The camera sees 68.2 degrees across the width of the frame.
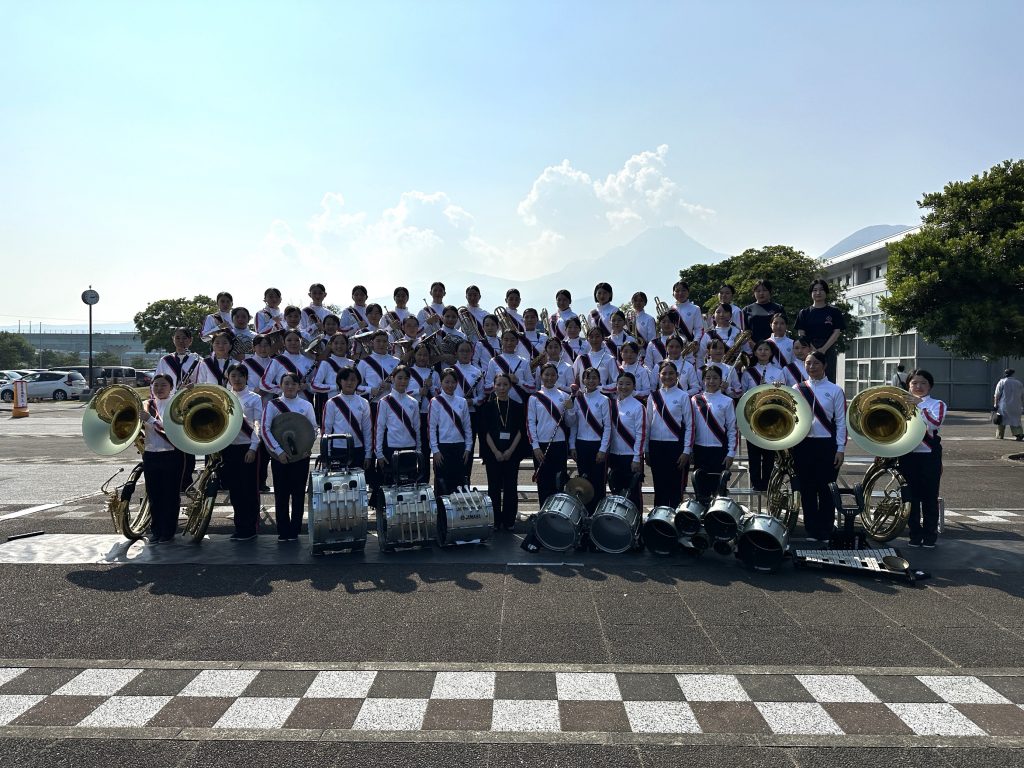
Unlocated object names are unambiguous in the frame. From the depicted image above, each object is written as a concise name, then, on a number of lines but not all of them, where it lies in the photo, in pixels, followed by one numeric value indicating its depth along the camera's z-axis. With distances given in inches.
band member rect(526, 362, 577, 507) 356.5
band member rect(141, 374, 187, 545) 330.3
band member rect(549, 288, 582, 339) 445.4
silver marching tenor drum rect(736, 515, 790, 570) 285.4
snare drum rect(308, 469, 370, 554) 302.8
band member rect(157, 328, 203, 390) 393.7
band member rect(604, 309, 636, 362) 411.8
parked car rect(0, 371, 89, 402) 1617.9
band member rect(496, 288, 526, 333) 462.3
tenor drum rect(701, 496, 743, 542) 296.0
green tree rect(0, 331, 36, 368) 3105.3
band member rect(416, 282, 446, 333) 457.1
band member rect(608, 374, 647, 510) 340.5
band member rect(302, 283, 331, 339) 455.2
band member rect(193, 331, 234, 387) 398.6
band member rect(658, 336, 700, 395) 366.9
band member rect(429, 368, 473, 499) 357.7
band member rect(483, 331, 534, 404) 391.9
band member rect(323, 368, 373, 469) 353.4
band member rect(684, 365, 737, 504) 340.5
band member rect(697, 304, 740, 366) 406.9
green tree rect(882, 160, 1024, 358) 641.6
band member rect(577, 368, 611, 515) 351.3
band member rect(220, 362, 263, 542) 346.9
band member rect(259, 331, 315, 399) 389.7
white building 1408.7
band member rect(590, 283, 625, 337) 440.5
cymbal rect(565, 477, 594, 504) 341.7
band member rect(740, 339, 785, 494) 376.2
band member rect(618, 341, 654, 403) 365.6
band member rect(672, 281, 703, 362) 430.3
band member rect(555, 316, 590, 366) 415.7
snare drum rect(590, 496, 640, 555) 311.3
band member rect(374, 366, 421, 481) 358.0
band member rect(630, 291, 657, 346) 434.3
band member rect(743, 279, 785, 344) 413.9
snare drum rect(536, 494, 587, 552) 315.3
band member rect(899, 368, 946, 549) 334.6
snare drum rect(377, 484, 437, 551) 311.6
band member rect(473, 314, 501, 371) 437.4
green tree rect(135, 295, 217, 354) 2423.7
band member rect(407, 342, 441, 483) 383.9
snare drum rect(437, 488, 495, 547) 318.0
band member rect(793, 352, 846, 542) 339.3
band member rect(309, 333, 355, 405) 398.0
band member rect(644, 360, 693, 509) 344.2
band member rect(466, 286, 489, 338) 455.5
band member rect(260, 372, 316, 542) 341.1
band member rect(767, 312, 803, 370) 379.9
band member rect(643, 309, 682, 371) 412.8
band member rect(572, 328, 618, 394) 387.4
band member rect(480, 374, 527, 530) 363.3
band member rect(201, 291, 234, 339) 457.1
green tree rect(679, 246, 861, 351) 1430.9
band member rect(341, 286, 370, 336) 463.8
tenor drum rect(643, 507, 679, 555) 305.6
